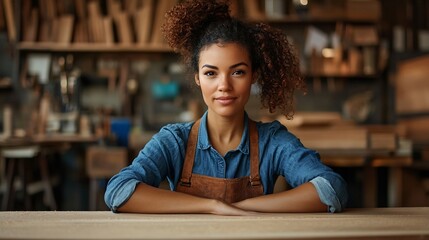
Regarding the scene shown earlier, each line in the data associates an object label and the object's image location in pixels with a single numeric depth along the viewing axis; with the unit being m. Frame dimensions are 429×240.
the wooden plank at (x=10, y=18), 5.91
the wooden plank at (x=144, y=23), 5.79
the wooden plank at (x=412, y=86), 4.80
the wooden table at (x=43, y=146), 4.41
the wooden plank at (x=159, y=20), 5.79
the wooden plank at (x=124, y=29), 5.80
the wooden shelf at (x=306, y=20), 5.87
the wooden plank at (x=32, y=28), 5.80
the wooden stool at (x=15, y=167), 4.47
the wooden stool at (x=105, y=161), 3.92
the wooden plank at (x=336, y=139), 3.89
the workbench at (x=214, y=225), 1.18
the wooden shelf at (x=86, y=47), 5.77
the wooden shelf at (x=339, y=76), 5.81
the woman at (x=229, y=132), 1.85
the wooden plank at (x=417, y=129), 4.87
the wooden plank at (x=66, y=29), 5.79
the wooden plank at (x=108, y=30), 5.78
